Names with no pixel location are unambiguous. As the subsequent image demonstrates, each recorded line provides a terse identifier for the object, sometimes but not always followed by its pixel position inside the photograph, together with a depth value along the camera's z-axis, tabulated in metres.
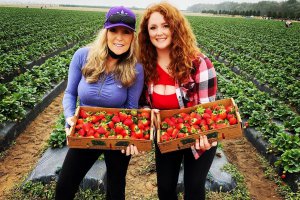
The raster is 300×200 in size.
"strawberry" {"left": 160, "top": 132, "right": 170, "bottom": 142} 2.59
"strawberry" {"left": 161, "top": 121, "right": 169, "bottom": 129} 2.71
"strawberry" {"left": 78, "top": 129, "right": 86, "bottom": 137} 2.57
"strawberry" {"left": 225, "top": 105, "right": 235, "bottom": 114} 2.77
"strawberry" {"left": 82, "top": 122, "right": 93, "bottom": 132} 2.59
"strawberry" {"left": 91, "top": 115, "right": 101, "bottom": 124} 2.67
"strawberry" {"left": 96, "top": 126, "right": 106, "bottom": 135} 2.60
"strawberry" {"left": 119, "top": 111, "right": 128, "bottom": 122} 2.69
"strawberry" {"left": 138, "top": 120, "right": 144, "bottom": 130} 2.70
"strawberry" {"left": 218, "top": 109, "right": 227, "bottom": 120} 2.71
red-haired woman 2.53
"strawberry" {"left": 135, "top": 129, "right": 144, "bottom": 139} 2.62
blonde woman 2.55
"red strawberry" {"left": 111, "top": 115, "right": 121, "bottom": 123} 2.67
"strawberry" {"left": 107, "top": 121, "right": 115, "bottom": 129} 2.68
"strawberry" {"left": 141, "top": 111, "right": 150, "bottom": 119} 2.76
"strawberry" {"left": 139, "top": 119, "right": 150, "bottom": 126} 2.70
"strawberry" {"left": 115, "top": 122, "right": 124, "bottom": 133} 2.64
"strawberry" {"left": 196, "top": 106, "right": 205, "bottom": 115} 2.71
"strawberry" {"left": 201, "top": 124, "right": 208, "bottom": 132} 2.59
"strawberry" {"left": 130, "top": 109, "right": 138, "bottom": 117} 2.71
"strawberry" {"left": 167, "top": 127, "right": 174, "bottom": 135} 2.69
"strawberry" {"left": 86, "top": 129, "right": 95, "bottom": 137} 2.58
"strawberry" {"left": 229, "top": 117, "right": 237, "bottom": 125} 2.65
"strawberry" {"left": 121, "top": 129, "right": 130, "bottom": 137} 2.62
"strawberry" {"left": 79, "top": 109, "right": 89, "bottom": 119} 2.71
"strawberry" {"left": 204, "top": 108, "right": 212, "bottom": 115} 2.74
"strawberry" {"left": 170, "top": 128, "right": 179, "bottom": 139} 2.63
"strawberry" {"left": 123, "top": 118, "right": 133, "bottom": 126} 2.68
